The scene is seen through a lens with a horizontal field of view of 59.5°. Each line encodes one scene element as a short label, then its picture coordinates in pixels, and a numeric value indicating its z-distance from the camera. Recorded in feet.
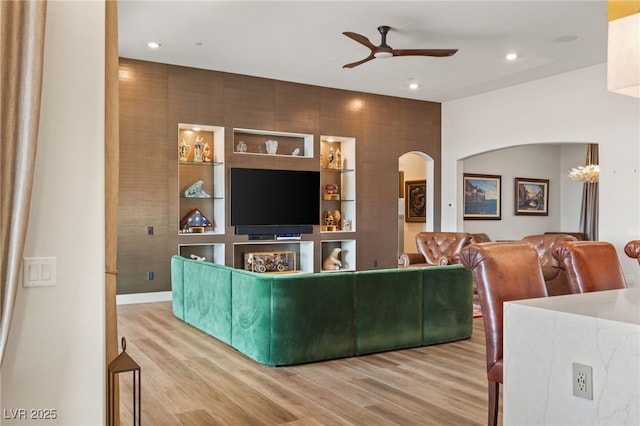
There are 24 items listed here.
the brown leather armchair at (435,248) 27.14
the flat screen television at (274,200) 26.94
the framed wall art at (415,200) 37.65
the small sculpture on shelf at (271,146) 28.55
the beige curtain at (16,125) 6.05
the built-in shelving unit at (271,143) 28.12
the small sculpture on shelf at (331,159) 30.99
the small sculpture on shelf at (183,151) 26.19
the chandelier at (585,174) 31.81
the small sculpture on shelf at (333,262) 30.27
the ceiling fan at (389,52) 20.43
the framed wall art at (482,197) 35.96
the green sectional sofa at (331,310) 14.12
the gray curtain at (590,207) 37.27
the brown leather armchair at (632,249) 16.99
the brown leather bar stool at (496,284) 8.55
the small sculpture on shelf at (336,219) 30.76
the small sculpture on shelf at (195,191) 26.35
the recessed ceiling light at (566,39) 21.80
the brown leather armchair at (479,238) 27.61
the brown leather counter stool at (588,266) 9.66
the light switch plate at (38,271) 6.42
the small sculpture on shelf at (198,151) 26.71
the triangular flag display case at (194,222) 26.24
